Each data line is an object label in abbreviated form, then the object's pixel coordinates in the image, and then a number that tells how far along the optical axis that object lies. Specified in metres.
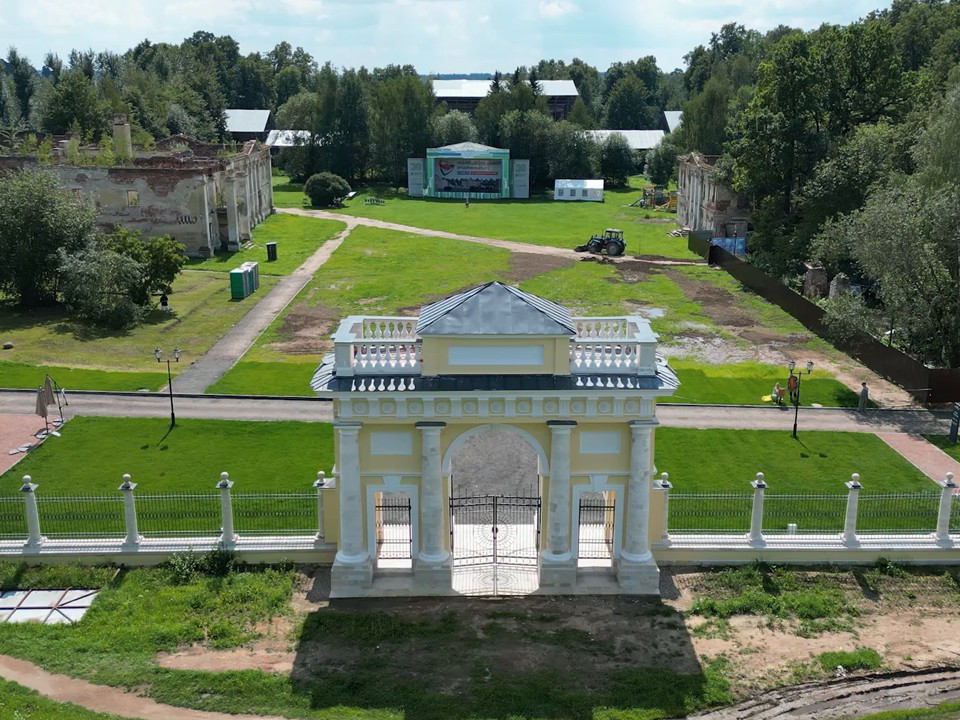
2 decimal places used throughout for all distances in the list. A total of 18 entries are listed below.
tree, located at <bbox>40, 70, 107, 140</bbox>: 97.00
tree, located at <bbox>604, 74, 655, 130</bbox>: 154.38
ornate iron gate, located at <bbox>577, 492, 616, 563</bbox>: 24.86
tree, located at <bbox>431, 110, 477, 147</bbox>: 110.81
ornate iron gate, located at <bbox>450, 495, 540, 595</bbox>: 24.73
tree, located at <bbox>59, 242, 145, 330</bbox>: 48.94
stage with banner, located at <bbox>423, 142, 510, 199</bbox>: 103.50
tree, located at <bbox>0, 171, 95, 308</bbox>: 49.91
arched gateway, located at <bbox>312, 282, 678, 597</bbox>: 22.14
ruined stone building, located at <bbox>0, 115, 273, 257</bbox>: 66.44
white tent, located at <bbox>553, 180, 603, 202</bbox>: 106.12
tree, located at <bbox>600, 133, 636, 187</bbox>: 117.44
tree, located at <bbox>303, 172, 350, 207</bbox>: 95.06
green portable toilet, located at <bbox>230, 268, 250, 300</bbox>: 56.84
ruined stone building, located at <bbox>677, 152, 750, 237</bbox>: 75.00
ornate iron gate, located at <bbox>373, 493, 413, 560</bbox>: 24.68
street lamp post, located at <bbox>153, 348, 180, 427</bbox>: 35.72
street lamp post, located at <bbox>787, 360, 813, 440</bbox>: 38.18
